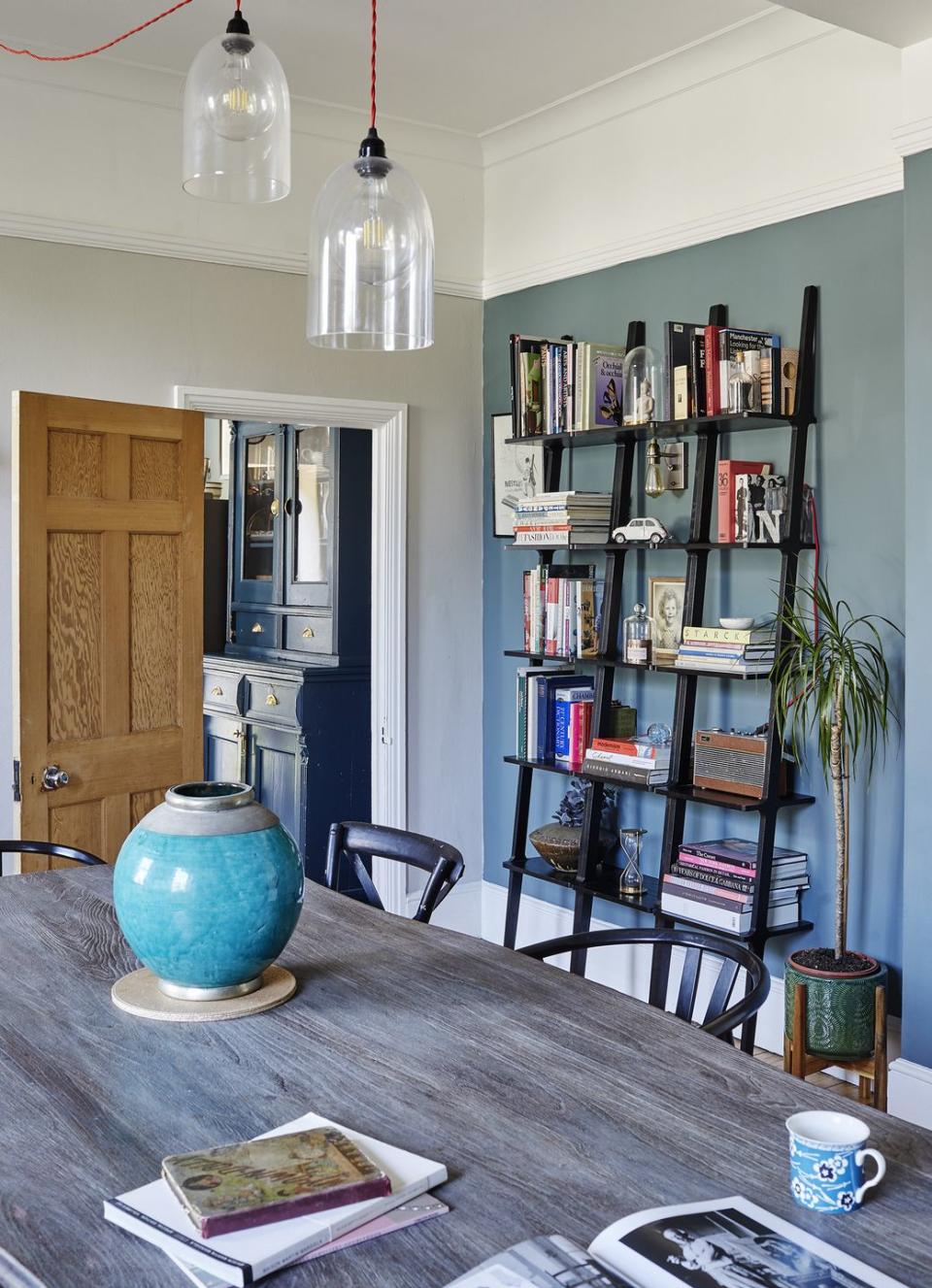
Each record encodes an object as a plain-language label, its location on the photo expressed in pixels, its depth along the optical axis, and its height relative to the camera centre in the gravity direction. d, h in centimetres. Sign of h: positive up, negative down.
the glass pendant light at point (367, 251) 194 +52
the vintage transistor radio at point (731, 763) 370 -54
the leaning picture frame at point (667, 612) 416 -9
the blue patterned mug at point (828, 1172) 128 -61
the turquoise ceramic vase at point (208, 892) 186 -47
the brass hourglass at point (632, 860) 410 -92
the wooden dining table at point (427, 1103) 127 -66
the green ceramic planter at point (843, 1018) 328 -115
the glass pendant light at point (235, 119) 198 +75
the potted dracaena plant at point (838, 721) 330 -39
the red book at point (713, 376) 377 +63
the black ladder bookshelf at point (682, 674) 365 -28
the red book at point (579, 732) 441 -52
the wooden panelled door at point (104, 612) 379 -10
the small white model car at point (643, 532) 401 +17
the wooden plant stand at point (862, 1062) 317 -124
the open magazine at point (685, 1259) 115 -64
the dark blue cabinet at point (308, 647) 543 -30
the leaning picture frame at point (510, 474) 483 +43
